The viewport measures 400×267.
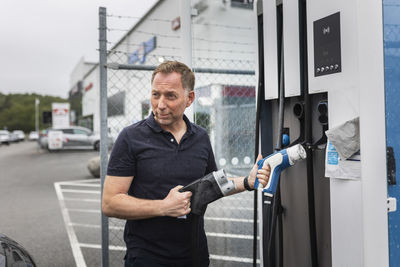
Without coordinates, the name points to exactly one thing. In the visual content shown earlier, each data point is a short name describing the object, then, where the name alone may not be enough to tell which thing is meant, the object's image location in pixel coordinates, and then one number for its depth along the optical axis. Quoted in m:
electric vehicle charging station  1.67
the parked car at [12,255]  2.10
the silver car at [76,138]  21.53
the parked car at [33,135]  45.97
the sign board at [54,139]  20.67
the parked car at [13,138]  40.67
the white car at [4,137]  34.69
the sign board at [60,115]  22.44
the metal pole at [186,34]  2.61
